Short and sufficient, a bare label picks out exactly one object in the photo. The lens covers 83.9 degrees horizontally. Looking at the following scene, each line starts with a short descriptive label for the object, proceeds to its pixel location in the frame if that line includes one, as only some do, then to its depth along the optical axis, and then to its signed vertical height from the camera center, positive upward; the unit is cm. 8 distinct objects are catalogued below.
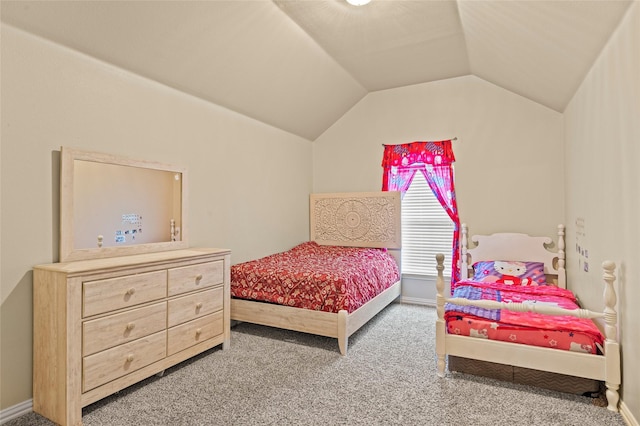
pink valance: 452 +81
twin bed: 215 -79
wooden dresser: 200 -70
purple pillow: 374 -63
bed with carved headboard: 307 -60
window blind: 465 -20
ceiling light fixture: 276 +166
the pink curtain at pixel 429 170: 448 +60
